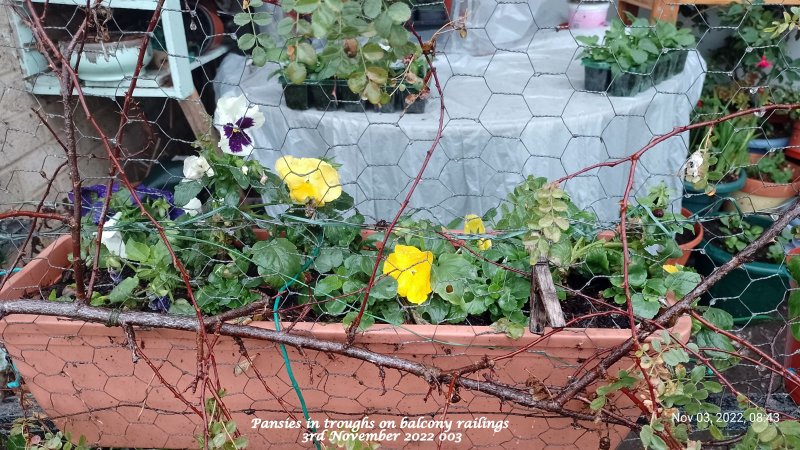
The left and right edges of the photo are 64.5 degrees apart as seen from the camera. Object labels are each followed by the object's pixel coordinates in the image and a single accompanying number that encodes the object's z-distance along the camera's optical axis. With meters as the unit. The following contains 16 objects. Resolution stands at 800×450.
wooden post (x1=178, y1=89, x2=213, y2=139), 1.71
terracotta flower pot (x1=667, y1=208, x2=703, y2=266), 1.53
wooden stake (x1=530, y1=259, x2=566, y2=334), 0.73
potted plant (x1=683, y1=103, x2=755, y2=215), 1.81
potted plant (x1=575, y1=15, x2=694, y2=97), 1.50
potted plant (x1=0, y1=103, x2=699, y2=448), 0.81
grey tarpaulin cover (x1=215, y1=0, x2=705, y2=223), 1.49
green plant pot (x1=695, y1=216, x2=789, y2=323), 1.65
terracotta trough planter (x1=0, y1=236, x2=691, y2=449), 0.80
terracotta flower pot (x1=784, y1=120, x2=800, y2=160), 2.05
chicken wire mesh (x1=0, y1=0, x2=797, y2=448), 0.78
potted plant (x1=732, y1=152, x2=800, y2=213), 1.92
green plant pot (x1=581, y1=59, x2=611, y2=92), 1.55
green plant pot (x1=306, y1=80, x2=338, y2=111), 1.49
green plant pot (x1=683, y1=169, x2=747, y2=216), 1.82
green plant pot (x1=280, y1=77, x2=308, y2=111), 1.53
